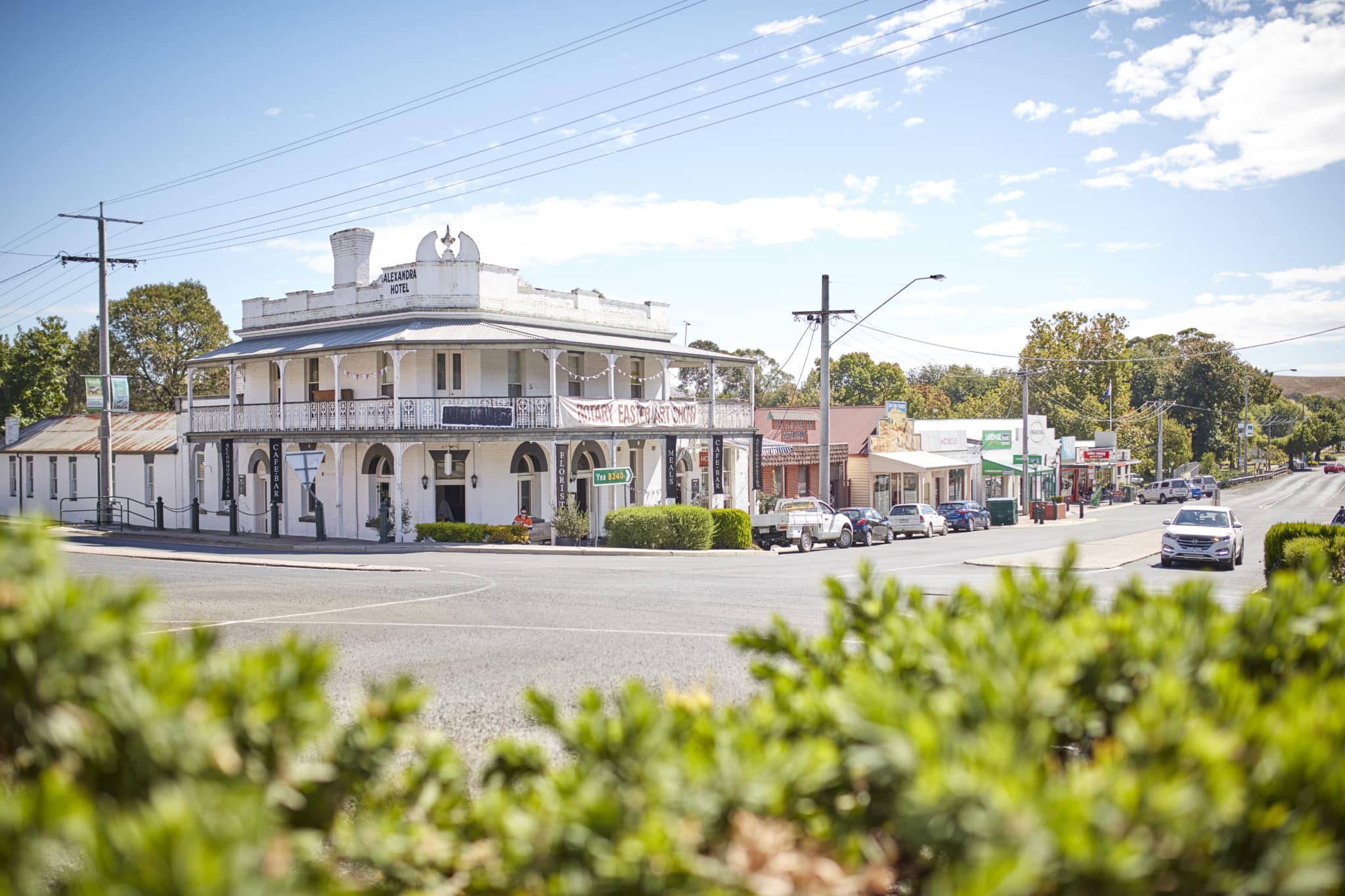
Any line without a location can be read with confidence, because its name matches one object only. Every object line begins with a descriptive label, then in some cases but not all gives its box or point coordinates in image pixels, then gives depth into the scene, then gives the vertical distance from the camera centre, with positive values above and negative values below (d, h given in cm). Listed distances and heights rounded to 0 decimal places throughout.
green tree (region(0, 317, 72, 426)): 5528 +545
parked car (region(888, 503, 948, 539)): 4162 -260
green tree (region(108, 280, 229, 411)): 6456 +879
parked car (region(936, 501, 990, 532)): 4619 -275
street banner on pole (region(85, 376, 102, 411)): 3806 +287
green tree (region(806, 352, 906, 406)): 9600 +704
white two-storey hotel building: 3253 +193
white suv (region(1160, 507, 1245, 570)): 2623 -231
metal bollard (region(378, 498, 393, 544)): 3119 -181
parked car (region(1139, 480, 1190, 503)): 6950 -283
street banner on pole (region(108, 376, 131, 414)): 3928 +291
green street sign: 3125 -44
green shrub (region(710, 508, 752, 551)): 3241 -224
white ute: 3319 -218
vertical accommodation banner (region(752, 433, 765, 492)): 4041 -14
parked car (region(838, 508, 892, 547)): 3734 -258
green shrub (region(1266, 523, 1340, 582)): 1828 -158
